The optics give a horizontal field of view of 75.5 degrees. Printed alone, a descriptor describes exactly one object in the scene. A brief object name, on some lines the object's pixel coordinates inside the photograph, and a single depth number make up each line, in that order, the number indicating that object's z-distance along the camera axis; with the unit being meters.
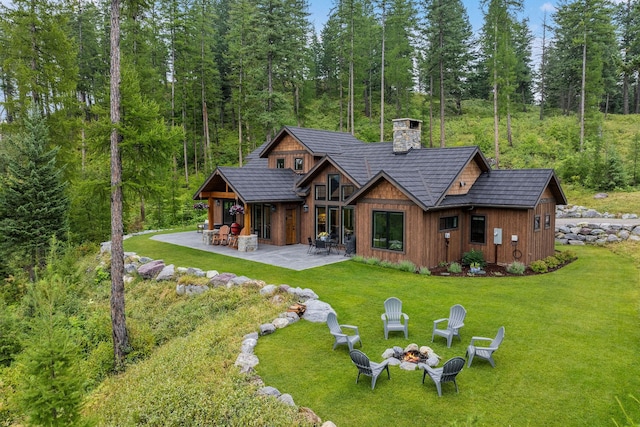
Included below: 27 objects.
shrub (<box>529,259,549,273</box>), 14.84
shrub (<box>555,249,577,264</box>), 16.36
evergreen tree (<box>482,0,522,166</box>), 27.27
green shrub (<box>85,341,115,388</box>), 9.69
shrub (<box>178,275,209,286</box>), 13.55
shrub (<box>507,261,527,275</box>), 14.62
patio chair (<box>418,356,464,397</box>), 6.68
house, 15.22
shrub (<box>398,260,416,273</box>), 14.81
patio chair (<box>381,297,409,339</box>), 9.33
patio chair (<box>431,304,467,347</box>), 8.73
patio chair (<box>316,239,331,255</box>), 17.56
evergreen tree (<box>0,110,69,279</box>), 16.67
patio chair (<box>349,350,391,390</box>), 7.08
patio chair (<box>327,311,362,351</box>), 8.41
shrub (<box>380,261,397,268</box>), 15.32
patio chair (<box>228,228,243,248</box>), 19.44
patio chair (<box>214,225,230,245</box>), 19.95
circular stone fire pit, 7.80
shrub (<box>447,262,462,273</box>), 14.87
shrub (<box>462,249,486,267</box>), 15.53
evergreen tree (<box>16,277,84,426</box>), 4.64
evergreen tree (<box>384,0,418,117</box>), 31.41
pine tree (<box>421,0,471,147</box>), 32.31
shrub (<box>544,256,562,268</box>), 15.52
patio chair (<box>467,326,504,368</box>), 7.67
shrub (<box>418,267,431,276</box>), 14.52
